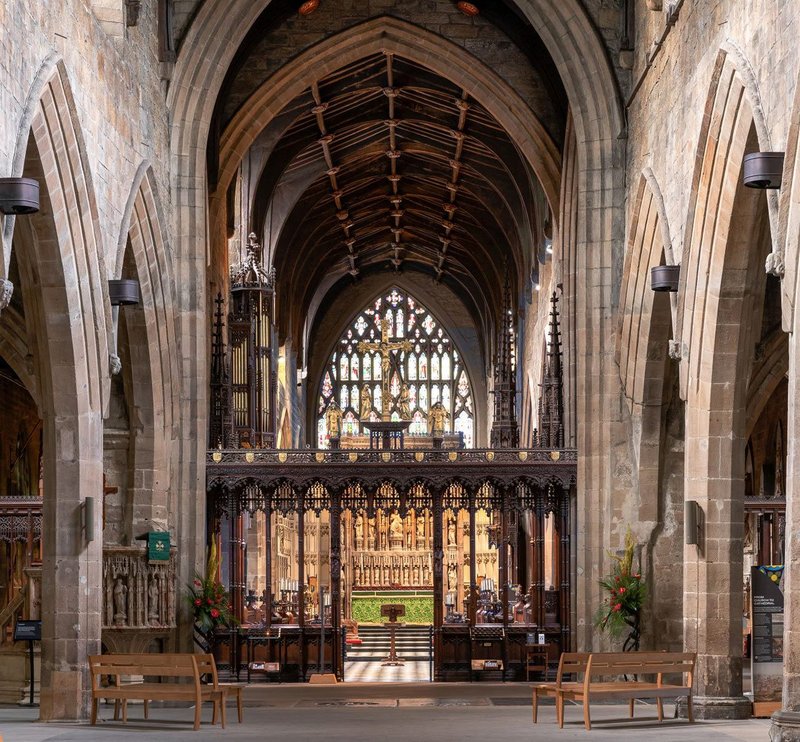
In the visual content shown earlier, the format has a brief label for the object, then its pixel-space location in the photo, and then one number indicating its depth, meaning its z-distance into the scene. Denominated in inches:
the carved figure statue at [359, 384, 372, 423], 1514.5
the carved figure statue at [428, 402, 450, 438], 991.6
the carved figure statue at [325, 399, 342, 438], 987.0
